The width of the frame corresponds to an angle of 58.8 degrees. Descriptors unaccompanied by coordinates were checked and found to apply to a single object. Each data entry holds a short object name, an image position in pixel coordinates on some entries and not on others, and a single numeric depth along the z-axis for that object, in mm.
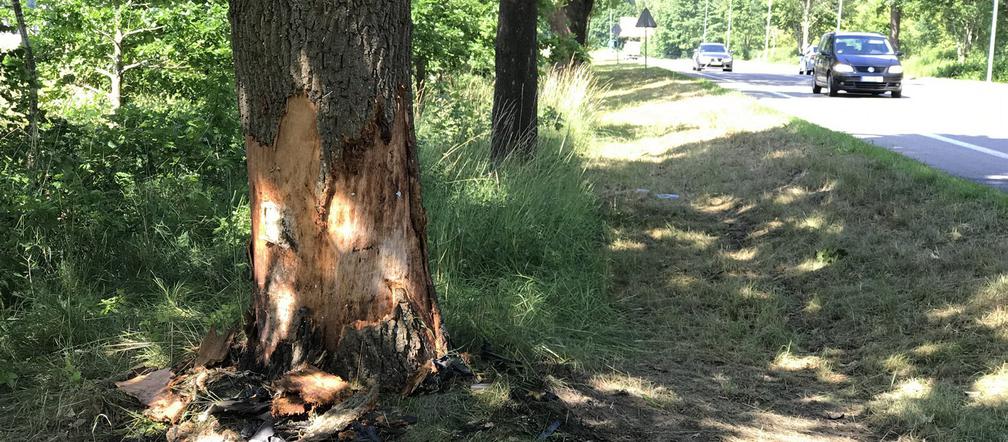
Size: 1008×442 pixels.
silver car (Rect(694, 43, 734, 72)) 46156
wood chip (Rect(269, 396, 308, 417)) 3346
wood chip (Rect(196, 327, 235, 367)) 3680
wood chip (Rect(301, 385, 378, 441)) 3262
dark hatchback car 20297
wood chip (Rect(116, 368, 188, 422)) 3381
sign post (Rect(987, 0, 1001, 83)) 30894
